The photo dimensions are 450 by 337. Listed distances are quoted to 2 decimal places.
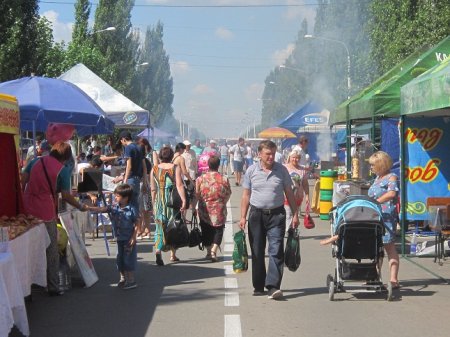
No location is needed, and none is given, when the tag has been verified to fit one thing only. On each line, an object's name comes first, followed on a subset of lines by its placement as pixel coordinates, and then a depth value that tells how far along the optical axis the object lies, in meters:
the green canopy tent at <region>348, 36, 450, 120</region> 14.34
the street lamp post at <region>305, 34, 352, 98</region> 44.94
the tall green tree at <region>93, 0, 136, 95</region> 59.56
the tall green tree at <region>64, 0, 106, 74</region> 44.16
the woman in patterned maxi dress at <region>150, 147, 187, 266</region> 12.61
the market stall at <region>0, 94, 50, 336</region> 7.21
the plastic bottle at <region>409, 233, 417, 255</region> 13.64
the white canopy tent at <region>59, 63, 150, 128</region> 21.72
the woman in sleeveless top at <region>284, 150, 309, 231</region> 15.53
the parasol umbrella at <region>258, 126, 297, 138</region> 45.31
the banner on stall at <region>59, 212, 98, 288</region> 10.52
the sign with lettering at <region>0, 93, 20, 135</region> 8.87
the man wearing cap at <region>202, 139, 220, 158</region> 30.57
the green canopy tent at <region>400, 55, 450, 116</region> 10.31
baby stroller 9.44
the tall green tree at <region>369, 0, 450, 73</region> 25.94
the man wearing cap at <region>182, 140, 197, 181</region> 22.02
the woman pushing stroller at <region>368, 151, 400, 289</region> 9.88
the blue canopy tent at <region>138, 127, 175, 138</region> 49.41
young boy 10.41
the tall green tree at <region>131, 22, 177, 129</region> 86.50
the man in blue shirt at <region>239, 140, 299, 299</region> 9.76
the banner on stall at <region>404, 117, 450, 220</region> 14.36
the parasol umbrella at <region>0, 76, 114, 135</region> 12.21
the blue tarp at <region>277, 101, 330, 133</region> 40.72
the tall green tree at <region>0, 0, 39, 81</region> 31.19
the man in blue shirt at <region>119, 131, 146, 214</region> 15.11
